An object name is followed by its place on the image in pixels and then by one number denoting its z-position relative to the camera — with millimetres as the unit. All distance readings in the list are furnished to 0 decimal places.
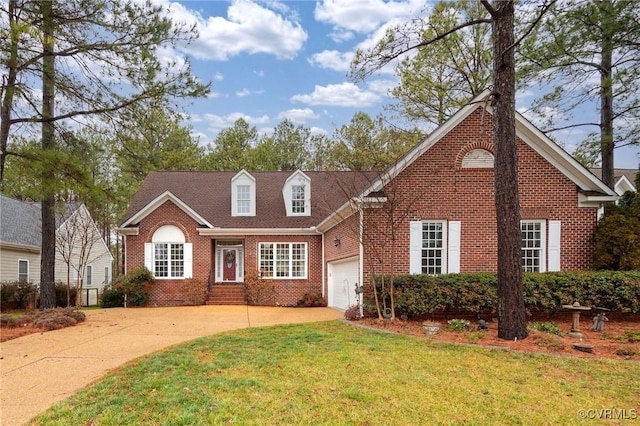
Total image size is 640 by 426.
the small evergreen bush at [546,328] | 9016
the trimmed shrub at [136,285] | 16953
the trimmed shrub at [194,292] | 17359
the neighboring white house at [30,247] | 18844
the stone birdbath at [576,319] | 8375
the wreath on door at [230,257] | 19750
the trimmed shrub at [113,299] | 17125
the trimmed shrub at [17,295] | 17609
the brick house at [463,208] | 11820
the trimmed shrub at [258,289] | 17641
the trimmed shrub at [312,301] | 17141
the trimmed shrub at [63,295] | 19525
